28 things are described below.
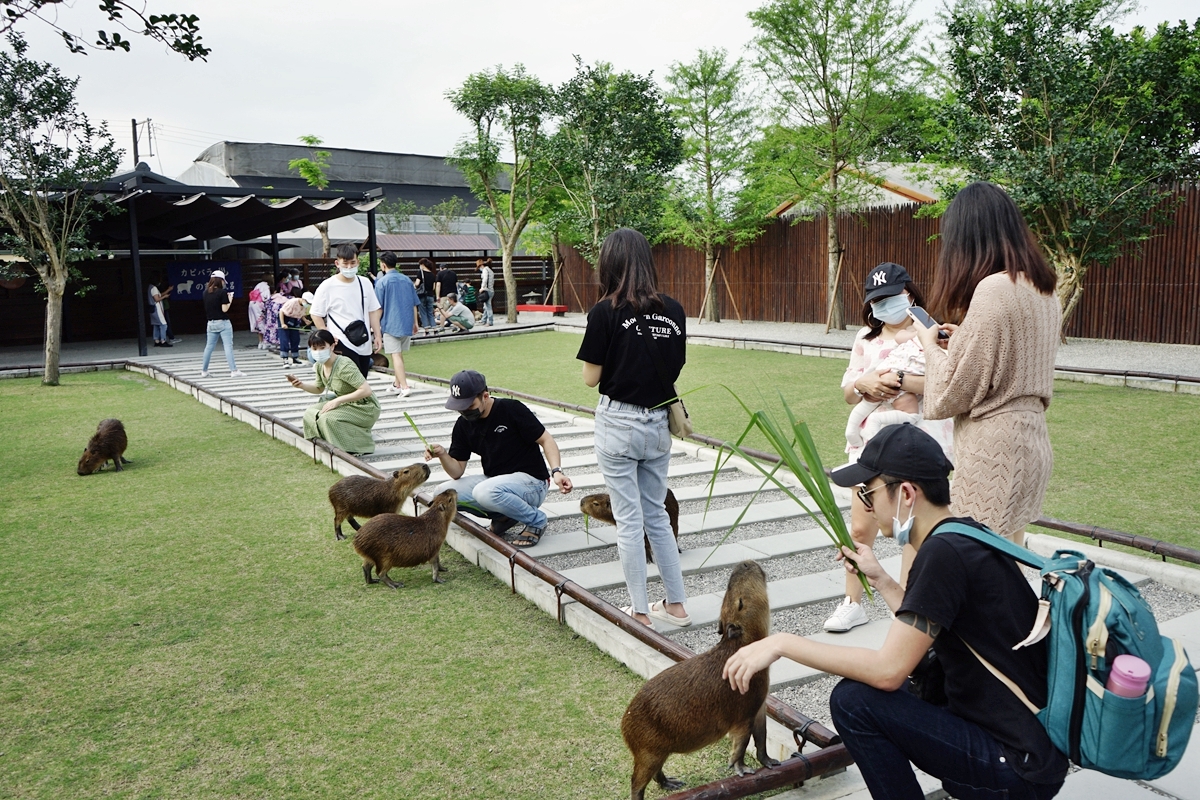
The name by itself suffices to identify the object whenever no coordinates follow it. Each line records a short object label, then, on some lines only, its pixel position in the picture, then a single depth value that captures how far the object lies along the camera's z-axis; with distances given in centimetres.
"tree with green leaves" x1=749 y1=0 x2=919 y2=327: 1828
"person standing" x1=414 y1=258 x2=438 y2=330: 2208
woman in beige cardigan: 288
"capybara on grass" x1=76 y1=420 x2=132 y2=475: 761
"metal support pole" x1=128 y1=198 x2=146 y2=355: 1702
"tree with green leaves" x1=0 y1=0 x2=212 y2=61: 443
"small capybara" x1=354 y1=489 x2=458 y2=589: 474
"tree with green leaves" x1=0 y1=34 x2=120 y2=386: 1271
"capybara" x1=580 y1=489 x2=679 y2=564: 528
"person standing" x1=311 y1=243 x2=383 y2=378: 895
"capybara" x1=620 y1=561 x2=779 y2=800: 267
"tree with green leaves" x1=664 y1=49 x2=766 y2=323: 2212
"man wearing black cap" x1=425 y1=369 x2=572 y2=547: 532
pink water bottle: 181
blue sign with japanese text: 2183
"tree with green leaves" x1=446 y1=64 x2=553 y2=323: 2459
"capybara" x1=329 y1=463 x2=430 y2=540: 557
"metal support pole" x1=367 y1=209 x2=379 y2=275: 2047
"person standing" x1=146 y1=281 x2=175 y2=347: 1958
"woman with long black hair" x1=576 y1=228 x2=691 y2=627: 380
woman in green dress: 761
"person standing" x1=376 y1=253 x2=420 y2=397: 1139
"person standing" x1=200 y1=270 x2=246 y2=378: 1345
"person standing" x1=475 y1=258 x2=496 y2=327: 2519
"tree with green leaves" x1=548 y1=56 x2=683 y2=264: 2273
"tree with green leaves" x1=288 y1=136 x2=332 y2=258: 2892
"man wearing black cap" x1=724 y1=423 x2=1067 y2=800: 204
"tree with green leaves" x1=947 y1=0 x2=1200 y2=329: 1259
